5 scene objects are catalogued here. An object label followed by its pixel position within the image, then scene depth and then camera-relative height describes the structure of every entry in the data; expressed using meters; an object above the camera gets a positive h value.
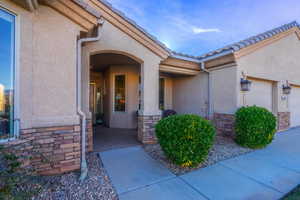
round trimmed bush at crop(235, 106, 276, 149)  4.89 -0.94
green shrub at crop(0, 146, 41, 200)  1.59 -0.94
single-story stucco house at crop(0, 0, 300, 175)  2.59 +0.79
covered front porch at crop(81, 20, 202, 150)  4.75 +0.70
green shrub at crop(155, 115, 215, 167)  3.39 -0.94
